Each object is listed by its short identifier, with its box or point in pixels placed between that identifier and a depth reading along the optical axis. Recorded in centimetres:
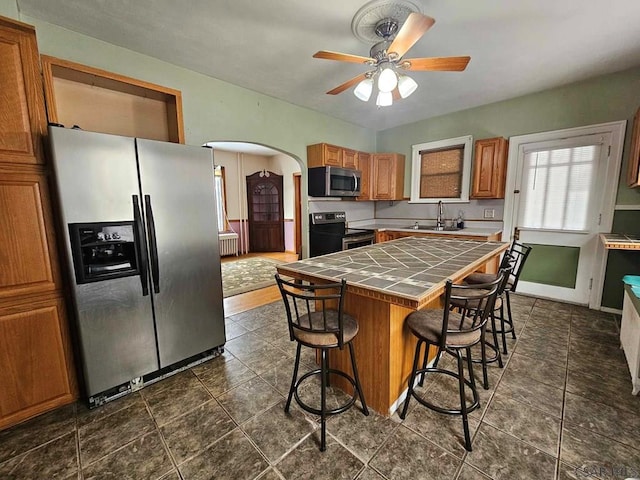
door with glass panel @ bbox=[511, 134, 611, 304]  323
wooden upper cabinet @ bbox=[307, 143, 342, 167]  393
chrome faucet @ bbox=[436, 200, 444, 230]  451
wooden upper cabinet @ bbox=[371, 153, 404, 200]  481
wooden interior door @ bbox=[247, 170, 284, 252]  745
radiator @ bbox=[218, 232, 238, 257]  689
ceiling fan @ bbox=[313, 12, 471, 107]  169
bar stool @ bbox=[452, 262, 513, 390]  159
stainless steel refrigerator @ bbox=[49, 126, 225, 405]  168
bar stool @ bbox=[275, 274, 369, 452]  139
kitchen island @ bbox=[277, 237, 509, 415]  139
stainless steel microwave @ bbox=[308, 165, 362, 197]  396
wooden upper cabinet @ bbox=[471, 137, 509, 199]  375
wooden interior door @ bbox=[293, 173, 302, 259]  718
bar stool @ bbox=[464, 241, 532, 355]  218
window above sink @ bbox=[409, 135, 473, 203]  422
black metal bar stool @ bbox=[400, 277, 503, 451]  139
